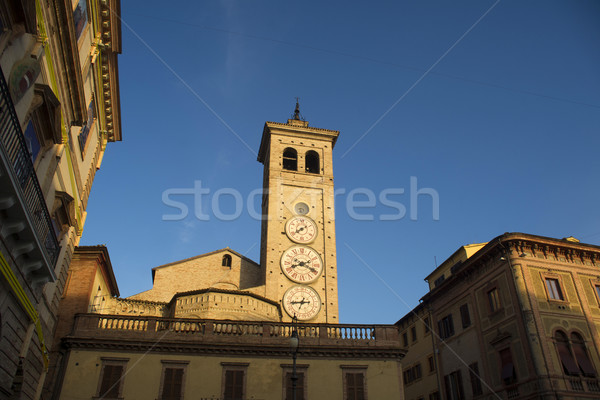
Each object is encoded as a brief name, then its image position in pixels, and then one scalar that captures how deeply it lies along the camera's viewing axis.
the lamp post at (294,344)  14.56
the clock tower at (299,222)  34.00
